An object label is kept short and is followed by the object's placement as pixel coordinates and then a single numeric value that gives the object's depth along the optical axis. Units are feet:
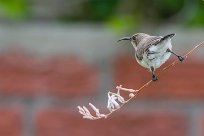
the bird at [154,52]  10.01
